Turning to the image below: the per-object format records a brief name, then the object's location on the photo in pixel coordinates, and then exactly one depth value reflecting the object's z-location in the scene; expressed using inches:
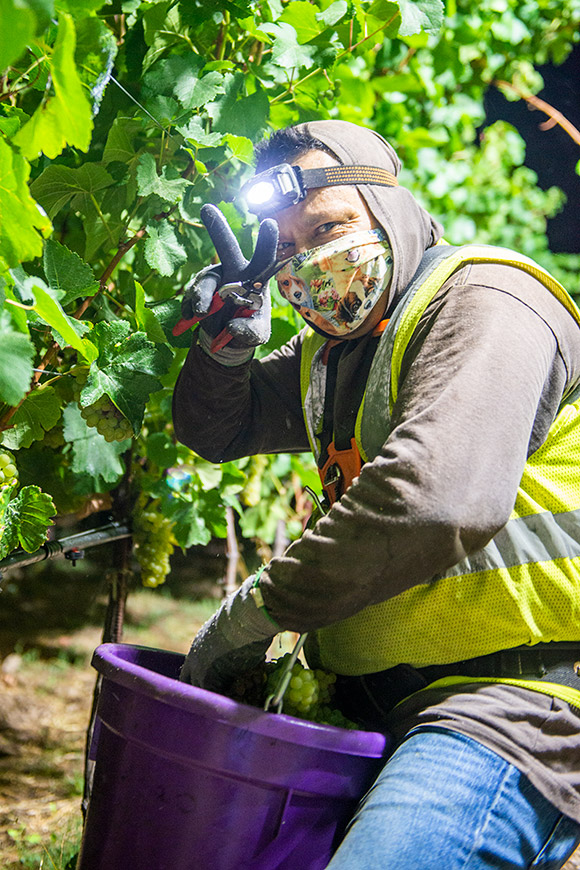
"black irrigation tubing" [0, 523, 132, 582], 54.7
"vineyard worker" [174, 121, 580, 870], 39.0
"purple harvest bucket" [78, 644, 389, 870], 40.1
